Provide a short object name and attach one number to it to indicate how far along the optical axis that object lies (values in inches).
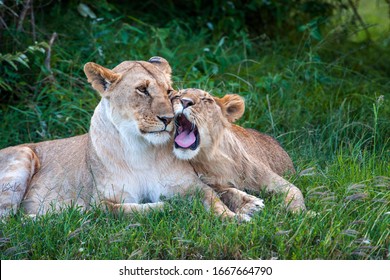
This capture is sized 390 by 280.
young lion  422.6
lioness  414.3
